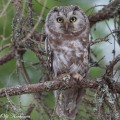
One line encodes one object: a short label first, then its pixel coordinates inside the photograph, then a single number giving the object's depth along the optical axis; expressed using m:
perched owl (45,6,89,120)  6.86
